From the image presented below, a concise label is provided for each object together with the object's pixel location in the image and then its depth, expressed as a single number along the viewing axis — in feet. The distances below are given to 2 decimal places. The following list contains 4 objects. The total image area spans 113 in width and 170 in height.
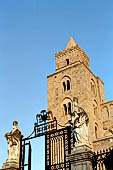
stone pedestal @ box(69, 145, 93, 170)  29.47
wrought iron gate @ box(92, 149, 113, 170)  29.55
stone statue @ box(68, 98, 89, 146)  31.60
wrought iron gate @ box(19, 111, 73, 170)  36.31
